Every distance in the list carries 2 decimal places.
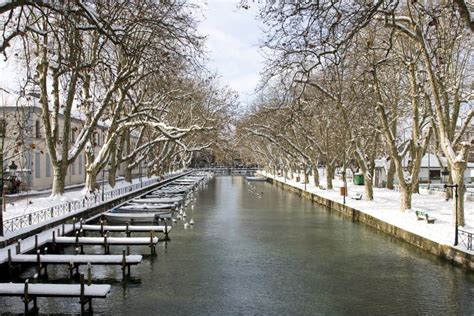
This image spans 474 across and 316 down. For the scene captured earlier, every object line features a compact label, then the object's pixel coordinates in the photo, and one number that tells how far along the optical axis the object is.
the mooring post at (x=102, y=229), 23.02
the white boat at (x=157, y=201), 36.35
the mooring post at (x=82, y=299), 12.30
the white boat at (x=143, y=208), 31.68
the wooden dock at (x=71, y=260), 15.77
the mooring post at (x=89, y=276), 13.30
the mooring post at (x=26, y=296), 12.27
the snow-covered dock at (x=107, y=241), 19.52
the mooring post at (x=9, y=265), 15.43
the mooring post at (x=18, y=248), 16.72
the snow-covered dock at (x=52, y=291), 12.36
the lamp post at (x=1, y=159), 17.60
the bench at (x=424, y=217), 21.75
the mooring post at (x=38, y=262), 15.55
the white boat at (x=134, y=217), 28.55
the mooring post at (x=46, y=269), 16.13
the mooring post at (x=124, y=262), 15.77
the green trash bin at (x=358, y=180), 55.48
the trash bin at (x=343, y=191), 34.33
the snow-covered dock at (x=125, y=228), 23.48
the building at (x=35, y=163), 40.91
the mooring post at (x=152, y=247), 19.47
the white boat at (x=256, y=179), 90.01
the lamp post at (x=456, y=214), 17.01
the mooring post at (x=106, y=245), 19.65
